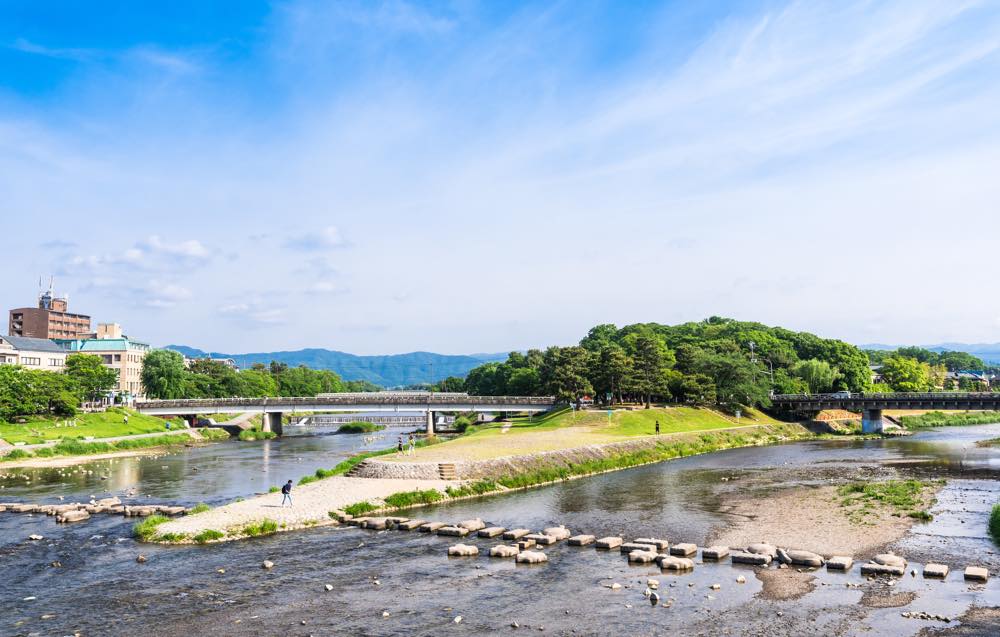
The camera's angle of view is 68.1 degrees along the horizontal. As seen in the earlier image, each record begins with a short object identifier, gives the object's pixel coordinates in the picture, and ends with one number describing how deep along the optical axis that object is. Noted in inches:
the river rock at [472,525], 1563.7
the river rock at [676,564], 1230.9
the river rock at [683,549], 1311.5
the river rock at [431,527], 1567.8
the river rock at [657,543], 1384.1
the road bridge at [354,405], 4766.2
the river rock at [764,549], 1296.8
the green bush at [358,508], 1717.5
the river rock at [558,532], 1468.1
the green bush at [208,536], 1483.8
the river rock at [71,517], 1738.4
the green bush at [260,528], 1541.6
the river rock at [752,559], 1268.5
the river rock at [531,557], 1299.2
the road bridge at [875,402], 4077.3
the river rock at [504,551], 1336.1
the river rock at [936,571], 1161.0
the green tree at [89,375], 4603.8
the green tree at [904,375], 6761.8
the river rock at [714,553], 1300.4
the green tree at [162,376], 5708.7
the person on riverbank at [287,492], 1724.9
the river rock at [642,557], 1295.5
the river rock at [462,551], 1353.3
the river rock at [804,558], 1240.2
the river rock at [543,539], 1434.5
